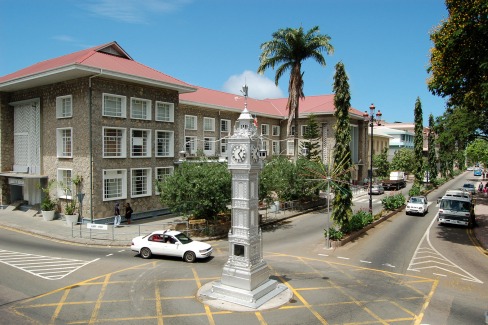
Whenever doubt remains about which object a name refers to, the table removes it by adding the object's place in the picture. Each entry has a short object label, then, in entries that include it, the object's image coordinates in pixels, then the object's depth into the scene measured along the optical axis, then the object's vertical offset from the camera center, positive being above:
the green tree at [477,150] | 62.36 +1.42
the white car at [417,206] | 33.72 -4.45
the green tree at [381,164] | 71.44 -1.31
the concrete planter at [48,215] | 28.72 -4.63
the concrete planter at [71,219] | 27.10 -4.65
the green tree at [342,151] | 23.17 +0.36
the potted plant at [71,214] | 27.14 -4.32
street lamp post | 27.33 +3.26
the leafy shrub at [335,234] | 22.05 -4.63
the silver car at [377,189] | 51.34 -4.45
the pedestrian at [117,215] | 26.99 -4.39
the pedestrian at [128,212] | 28.06 -4.26
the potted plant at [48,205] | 28.77 -3.89
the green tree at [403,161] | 74.88 -0.74
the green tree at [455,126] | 34.75 +3.16
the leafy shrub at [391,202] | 34.59 -4.29
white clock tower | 13.44 -2.91
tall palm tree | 36.09 +10.36
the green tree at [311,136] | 45.66 +2.65
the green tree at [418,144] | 48.69 +1.83
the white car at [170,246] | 18.45 -4.58
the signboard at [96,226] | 22.31 -4.27
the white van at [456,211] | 27.72 -4.11
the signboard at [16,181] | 31.93 -2.24
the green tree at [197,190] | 23.55 -2.19
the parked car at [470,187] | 54.67 -4.44
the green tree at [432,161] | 61.58 -0.67
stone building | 27.16 +2.08
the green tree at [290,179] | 32.69 -1.99
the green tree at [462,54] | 18.20 +5.60
